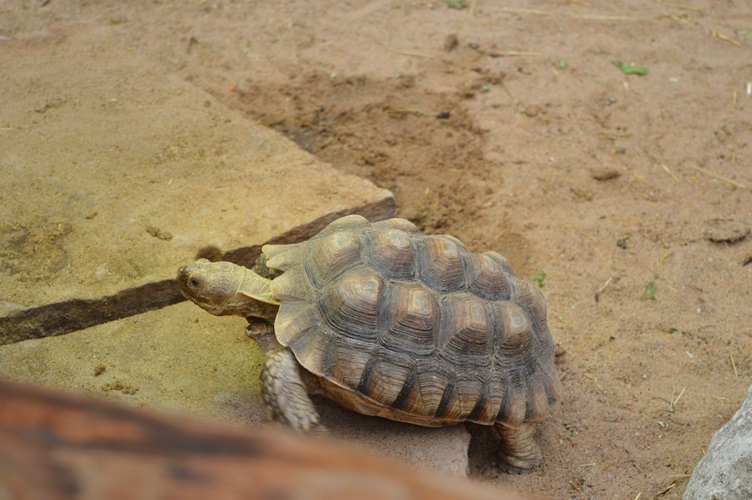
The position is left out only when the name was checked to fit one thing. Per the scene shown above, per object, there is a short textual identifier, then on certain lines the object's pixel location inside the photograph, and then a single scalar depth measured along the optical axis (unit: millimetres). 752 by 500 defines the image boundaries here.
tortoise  3125
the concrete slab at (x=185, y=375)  3277
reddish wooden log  926
